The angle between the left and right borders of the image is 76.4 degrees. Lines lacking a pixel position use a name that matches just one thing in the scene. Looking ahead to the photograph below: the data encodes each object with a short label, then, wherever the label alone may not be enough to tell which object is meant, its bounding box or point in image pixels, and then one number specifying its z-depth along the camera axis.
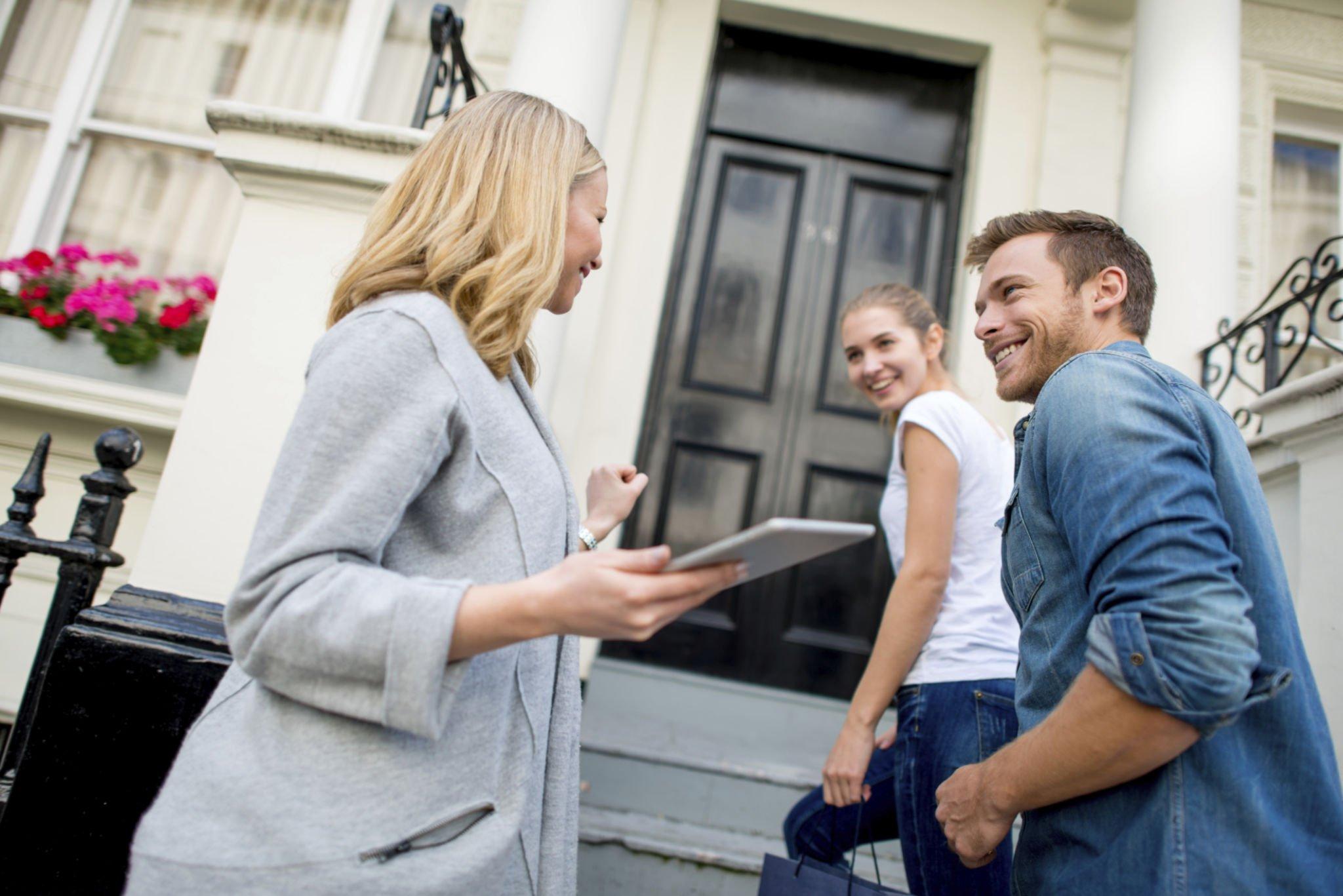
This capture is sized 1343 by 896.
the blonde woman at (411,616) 0.90
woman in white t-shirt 1.70
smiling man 1.00
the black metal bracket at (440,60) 2.81
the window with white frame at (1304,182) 4.59
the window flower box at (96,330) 3.48
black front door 3.99
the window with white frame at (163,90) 4.23
